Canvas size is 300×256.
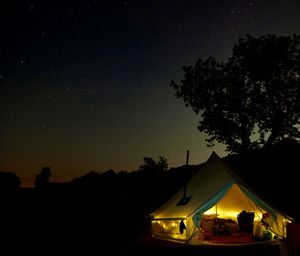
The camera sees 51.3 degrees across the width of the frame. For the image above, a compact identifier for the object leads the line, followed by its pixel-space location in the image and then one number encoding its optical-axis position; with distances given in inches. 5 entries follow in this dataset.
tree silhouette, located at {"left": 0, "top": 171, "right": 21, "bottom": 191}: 1420.0
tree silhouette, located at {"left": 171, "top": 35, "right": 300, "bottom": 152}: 587.5
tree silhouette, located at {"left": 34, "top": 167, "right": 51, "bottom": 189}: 2059.3
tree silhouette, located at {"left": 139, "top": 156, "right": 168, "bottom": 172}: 1996.8
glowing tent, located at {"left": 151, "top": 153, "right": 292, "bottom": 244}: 320.8
